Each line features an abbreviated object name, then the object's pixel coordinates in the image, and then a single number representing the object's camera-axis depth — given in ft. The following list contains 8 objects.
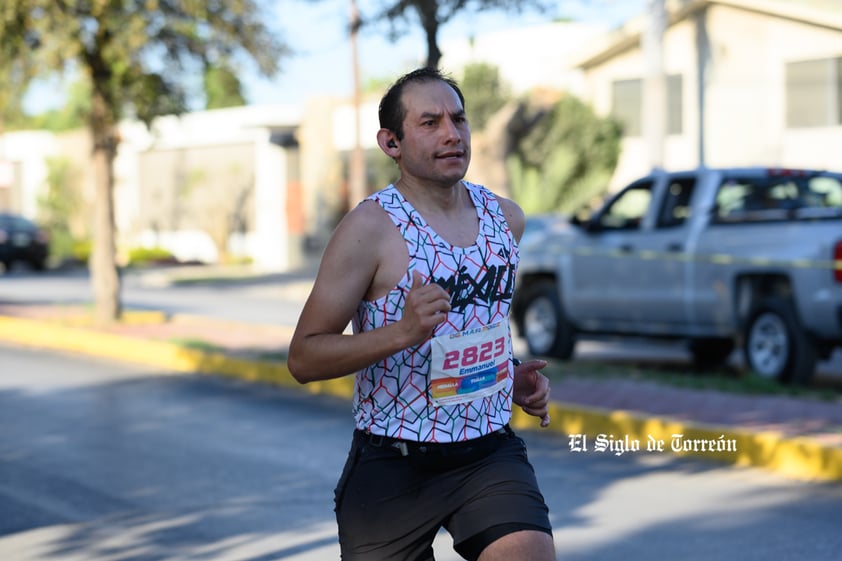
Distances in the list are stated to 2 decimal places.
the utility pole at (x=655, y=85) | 79.10
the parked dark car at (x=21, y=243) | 120.67
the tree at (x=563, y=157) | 104.17
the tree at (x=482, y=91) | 115.55
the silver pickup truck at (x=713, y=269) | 37.06
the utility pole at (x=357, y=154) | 100.94
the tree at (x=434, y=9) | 39.17
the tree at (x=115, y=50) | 51.93
